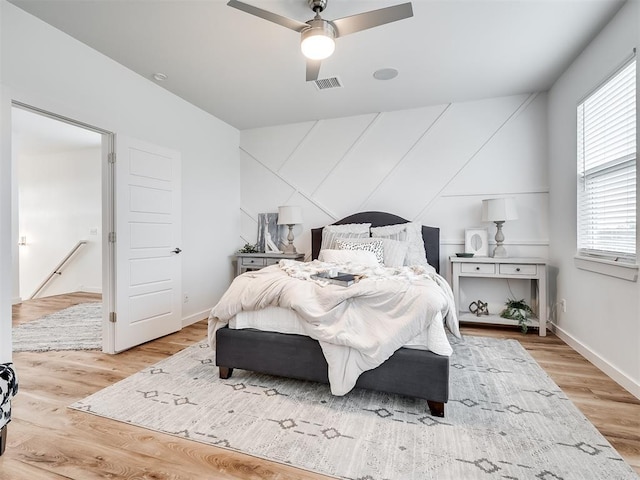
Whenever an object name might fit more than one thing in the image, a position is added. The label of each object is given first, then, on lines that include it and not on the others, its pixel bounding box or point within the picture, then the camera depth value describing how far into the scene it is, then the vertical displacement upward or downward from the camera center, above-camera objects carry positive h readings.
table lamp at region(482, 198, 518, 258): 3.54 +0.30
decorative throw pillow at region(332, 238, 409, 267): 3.41 -0.14
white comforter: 1.88 -0.47
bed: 1.86 -0.80
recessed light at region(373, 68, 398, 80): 3.16 +1.66
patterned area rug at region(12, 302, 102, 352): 3.13 -1.05
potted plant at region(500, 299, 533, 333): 3.48 -0.82
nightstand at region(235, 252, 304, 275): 4.32 -0.29
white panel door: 3.02 -0.05
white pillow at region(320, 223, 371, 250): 3.89 +0.08
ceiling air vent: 3.33 +1.66
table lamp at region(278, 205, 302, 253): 4.38 +0.32
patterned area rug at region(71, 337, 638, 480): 1.50 -1.06
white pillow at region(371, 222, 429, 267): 3.61 +0.03
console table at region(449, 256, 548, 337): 3.39 -0.39
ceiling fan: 1.92 +1.37
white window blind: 2.29 +0.56
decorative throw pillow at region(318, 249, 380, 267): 3.19 -0.19
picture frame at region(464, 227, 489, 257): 3.87 -0.03
